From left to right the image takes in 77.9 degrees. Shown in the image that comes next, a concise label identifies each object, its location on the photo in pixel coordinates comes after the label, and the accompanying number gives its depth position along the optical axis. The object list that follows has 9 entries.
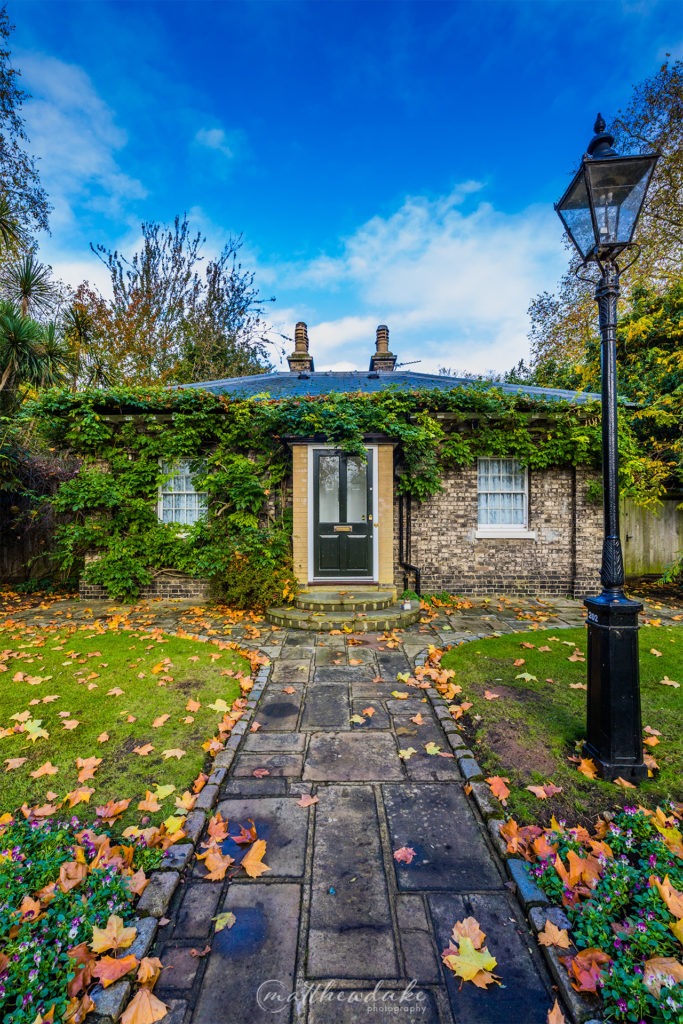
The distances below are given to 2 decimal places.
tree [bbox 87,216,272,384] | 16.97
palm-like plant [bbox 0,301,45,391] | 9.50
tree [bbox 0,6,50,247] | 9.02
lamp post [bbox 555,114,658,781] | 2.72
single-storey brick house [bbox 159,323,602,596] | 7.89
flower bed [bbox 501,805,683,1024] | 1.40
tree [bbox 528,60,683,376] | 10.75
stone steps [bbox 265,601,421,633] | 6.26
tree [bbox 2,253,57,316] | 10.49
